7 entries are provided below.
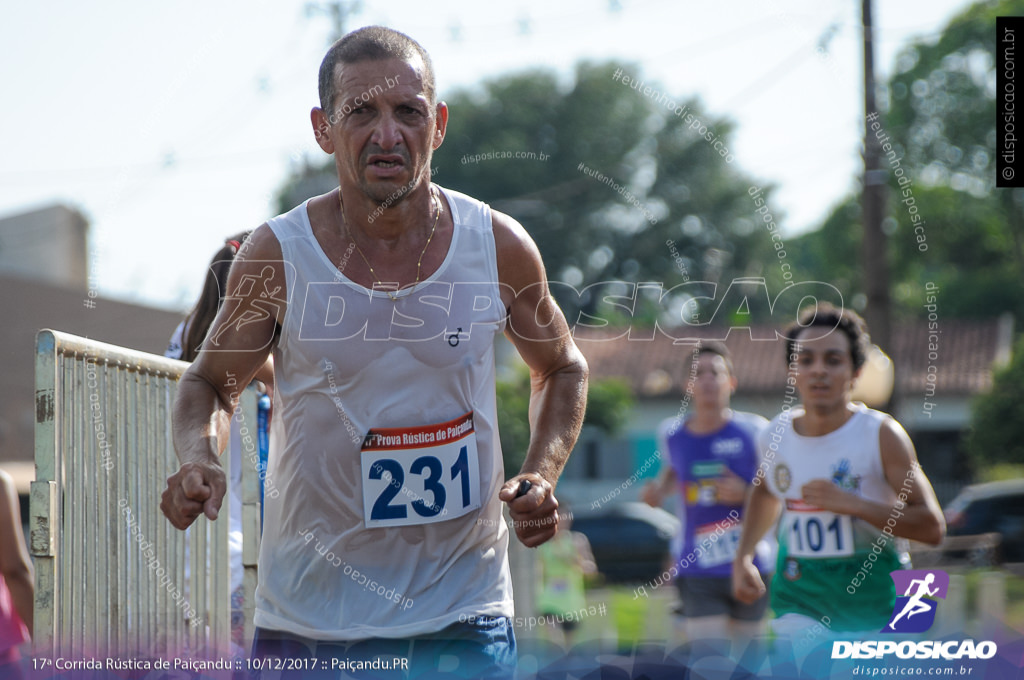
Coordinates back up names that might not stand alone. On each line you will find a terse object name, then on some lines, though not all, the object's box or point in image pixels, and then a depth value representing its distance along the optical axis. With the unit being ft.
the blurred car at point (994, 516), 90.58
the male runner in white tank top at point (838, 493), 28.73
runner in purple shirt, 43.14
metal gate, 18.72
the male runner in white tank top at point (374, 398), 17.71
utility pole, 73.67
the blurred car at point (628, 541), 126.93
